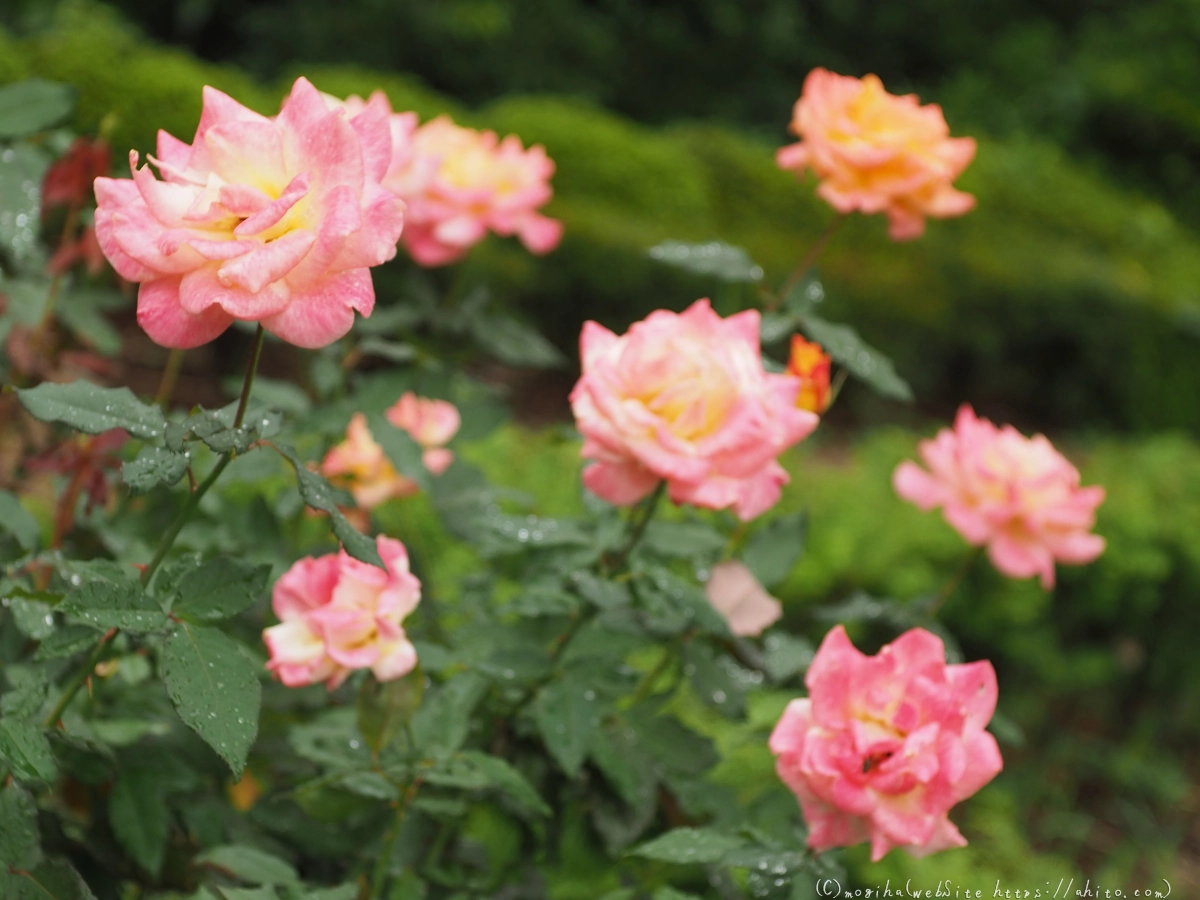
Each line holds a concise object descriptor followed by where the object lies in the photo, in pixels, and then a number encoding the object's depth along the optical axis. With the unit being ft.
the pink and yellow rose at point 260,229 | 4.60
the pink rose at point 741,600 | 5.35
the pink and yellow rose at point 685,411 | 4.92
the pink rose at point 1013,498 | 5.64
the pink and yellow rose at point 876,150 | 5.54
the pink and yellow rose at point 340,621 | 5.00
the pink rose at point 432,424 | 5.92
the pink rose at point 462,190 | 5.87
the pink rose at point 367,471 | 5.84
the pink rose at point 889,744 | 4.89
